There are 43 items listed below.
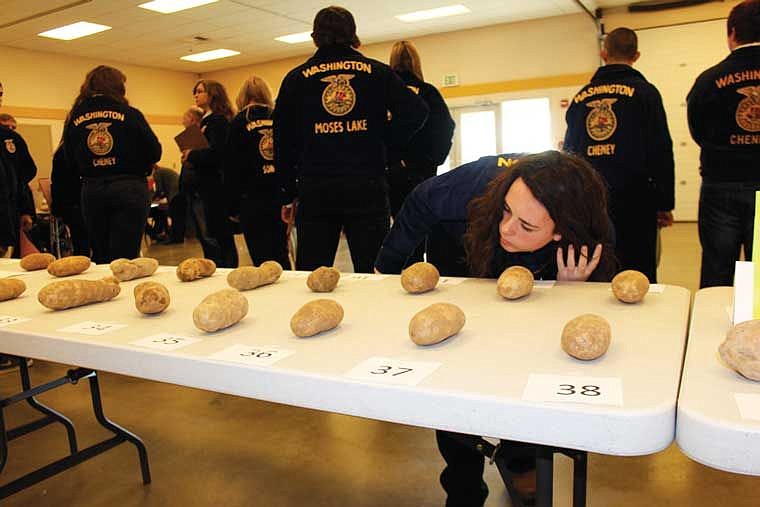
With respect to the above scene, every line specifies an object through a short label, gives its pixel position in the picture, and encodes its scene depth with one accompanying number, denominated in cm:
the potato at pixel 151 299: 111
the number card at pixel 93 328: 101
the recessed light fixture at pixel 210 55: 898
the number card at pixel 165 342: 90
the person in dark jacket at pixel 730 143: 218
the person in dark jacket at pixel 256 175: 292
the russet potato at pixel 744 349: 63
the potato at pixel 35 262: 181
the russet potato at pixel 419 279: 121
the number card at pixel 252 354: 80
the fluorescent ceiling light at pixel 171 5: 647
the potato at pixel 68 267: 167
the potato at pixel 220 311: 96
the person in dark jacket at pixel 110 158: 266
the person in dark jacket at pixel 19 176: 305
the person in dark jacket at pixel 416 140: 286
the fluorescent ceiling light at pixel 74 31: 716
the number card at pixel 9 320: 110
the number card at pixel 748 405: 55
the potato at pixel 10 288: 132
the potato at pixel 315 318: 91
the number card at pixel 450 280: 132
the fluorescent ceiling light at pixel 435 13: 720
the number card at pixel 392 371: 70
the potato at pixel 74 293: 119
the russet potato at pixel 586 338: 73
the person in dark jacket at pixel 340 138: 216
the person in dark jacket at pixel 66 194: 348
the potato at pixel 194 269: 149
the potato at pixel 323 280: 128
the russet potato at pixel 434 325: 83
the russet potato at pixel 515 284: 110
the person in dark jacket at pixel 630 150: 243
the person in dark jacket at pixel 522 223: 122
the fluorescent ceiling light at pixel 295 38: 817
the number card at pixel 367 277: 143
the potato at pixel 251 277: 133
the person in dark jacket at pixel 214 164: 342
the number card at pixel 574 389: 61
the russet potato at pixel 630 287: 103
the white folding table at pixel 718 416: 53
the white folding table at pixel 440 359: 60
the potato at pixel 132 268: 154
